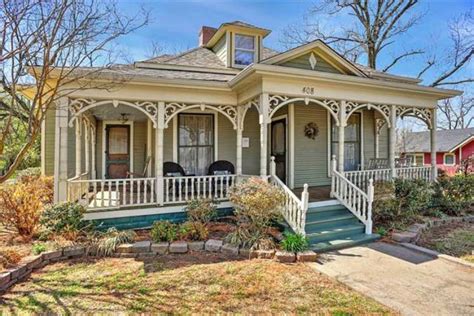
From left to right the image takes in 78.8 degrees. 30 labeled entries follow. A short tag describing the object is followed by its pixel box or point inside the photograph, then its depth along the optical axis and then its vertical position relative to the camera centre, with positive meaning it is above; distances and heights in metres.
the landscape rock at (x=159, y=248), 5.23 -1.58
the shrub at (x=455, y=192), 8.13 -0.90
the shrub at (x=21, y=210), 5.42 -0.94
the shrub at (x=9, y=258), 4.18 -1.46
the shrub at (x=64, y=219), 5.41 -1.12
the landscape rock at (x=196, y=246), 5.35 -1.57
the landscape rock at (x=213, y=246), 5.31 -1.57
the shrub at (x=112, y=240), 5.11 -1.45
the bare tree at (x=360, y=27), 17.98 +8.87
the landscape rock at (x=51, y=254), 4.74 -1.55
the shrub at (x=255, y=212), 5.34 -0.97
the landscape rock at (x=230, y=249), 5.18 -1.60
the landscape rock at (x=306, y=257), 4.90 -1.63
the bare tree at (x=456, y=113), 33.44 +5.74
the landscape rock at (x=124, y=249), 5.19 -1.58
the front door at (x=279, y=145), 8.98 +0.51
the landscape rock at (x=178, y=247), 5.25 -1.58
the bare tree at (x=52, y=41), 4.14 +1.97
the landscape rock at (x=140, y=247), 5.21 -1.56
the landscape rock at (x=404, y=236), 5.91 -1.56
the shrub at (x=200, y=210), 6.12 -1.06
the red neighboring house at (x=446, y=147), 26.22 +1.40
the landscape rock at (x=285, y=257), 4.85 -1.62
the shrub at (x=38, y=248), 4.75 -1.46
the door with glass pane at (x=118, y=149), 9.90 +0.42
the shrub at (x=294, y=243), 5.06 -1.46
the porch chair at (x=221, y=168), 8.29 -0.20
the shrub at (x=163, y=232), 5.50 -1.37
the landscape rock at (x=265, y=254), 4.99 -1.61
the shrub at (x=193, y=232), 5.66 -1.40
